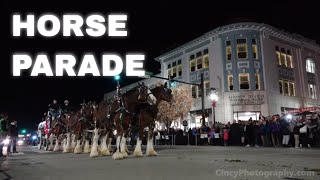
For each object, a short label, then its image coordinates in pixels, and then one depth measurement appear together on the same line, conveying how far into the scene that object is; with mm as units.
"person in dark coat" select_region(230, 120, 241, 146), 26750
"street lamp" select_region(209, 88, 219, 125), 35044
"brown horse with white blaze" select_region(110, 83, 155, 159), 14318
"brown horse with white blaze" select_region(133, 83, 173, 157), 14602
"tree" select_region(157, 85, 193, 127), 50062
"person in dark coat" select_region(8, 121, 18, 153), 21859
